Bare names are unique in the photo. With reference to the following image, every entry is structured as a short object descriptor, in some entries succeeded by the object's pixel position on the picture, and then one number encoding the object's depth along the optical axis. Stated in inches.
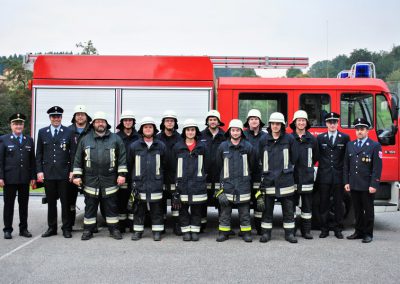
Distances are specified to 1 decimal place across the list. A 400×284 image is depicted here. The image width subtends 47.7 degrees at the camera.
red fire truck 283.0
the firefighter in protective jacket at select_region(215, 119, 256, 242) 242.1
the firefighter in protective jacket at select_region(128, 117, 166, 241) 244.8
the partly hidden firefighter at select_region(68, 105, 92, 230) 258.8
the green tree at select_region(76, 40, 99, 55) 919.4
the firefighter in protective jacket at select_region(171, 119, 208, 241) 245.9
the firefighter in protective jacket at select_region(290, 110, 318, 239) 251.9
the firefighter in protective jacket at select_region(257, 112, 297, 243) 243.1
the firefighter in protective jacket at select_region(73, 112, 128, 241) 243.0
